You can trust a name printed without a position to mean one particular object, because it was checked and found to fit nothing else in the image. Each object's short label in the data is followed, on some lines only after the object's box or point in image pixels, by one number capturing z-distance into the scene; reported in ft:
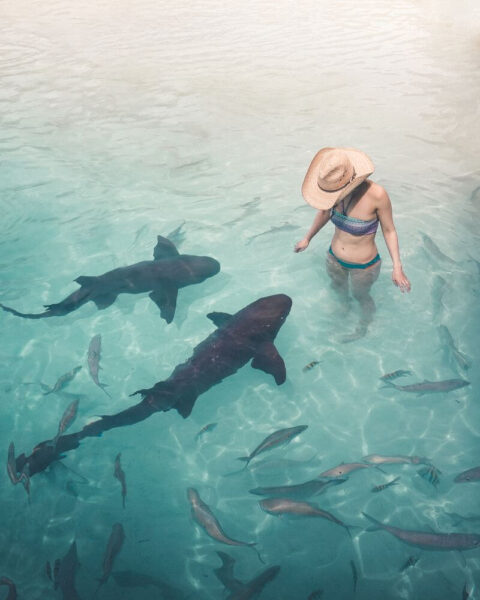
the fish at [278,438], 16.56
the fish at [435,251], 25.44
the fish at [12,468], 15.88
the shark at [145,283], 22.79
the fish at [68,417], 17.62
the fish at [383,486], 15.48
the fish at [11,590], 13.79
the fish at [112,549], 14.29
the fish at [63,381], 20.35
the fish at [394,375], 18.71
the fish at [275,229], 28.53
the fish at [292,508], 14.79
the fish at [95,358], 20.51
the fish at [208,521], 14.95
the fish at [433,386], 17.88
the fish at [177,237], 28.43
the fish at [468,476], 15.24
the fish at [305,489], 15.43
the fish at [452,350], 19.26
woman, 14.48
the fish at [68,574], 14.15
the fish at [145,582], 14.47
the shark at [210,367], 16.89
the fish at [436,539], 13.93
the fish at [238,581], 13.51
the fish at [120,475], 15.93
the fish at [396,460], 16.46
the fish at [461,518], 15.23
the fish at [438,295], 22.73
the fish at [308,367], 18.78
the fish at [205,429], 18.16
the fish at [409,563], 14.20
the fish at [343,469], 16.16
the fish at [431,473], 15.74
